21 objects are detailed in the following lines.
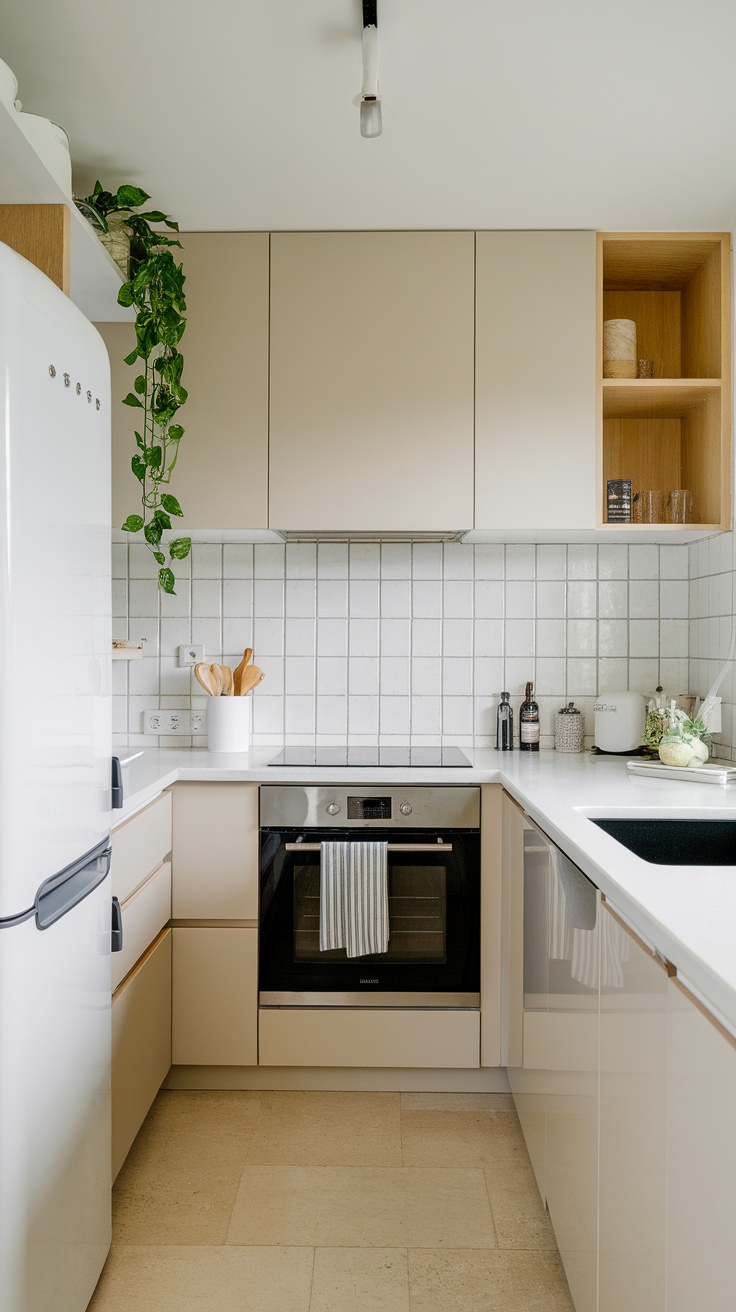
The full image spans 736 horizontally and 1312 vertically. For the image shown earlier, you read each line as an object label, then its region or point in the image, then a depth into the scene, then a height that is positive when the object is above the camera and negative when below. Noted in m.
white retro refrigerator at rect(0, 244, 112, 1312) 1.15 -0.22
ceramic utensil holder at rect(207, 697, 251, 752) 2.50 -0.22
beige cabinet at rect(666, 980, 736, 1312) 0.79 -0.50
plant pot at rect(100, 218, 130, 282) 2.18 +1.00
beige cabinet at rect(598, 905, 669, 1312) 1.00 -0.60
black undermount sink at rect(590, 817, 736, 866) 1.76 -0.39
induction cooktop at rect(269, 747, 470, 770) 2.41 -0.32
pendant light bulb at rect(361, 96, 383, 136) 1.63 +0.98
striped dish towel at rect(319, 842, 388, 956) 2.29 -0.67
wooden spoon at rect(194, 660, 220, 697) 2.52 -0.09
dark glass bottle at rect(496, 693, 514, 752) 2.76 -0.26
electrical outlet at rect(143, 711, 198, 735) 2.84 -0.25
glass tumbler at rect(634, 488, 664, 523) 2.71 +0.44
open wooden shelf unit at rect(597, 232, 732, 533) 2.47 +0.80
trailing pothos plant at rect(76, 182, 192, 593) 2.15 +0.78
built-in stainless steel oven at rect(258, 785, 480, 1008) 2.34 -0.67
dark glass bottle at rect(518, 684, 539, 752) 2.75 -0.25
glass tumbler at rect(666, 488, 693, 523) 2.56 +0.41
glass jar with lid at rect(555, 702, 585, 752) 2.74 -0.27
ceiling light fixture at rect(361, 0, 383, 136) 1.56 +1.02
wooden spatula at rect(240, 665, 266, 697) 2.57 -0.10
